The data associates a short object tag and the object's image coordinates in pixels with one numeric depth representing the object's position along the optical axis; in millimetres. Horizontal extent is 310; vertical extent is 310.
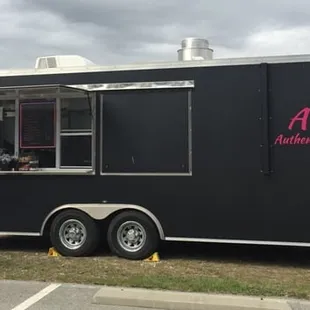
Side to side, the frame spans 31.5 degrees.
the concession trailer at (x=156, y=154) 7789
